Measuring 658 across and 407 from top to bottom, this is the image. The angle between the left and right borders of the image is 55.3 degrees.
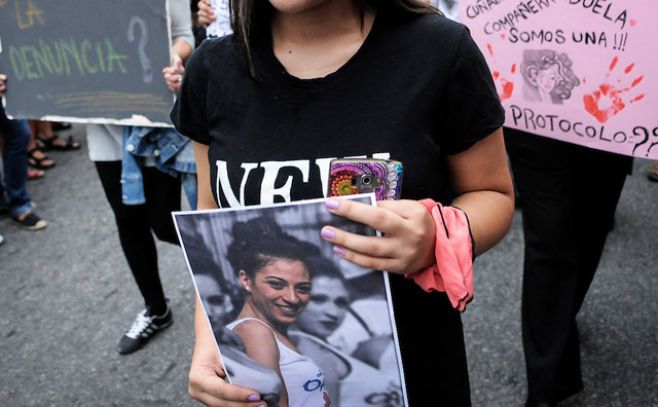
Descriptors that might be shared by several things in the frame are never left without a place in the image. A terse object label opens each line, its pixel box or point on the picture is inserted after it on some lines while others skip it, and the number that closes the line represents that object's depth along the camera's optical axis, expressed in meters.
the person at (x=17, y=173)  4.23
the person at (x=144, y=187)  2.35
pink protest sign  1.64
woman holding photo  1.00
